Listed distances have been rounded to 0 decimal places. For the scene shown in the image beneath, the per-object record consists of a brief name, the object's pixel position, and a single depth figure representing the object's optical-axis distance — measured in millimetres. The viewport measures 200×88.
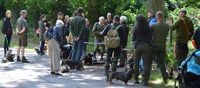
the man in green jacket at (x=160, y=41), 12781
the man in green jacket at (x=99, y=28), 18872
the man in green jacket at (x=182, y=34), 13570
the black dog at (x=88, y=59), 17652
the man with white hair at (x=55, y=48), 14625
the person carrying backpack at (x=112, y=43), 13906
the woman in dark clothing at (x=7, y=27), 18703
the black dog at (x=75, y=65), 16031
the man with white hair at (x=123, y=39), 14938
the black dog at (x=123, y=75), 12883
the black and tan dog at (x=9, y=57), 18516
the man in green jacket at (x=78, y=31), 16484
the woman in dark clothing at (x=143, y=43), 12438
